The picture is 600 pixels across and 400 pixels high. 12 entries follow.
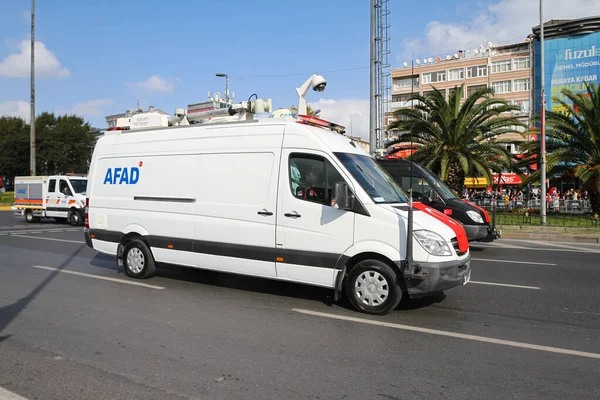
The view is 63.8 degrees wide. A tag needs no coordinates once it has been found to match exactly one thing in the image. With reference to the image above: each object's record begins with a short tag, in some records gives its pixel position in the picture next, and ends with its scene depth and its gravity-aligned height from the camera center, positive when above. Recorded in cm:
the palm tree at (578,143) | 1973 +260
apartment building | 6075 +1762
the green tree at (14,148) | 5253 +596
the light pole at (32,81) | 2955 +751
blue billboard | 5741 +1707
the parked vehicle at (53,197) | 2123 +25
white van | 592 -14
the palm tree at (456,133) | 2156 +324
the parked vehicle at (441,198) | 1206 +14
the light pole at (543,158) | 1867 +184
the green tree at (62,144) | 5103 +629
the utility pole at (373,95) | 1895 +429
